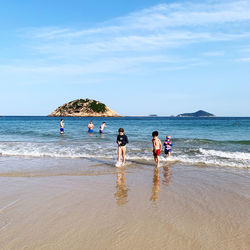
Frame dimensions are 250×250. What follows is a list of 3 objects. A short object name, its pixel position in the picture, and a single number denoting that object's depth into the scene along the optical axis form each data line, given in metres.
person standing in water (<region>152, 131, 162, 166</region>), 9.76
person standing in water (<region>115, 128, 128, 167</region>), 10.11
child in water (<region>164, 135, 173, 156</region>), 11.93
